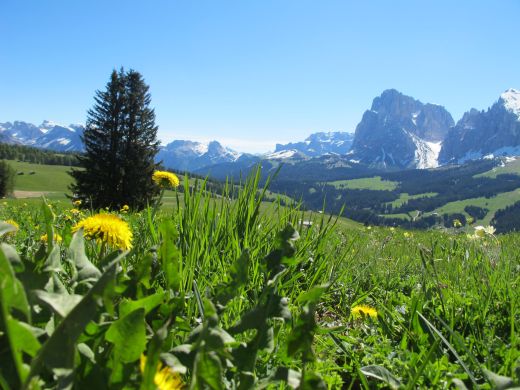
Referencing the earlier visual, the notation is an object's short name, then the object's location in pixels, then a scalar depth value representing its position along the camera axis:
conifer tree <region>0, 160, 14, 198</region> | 96.67
